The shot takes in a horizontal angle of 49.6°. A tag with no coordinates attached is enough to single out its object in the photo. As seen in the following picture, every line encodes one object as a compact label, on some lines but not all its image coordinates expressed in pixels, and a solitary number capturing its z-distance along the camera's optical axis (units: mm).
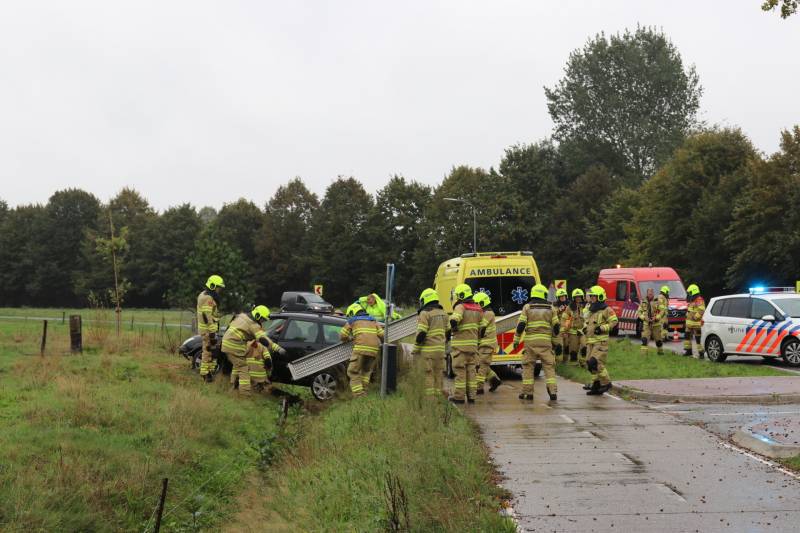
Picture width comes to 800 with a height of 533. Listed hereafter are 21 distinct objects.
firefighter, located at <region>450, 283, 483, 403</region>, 13473
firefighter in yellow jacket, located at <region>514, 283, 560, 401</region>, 13969
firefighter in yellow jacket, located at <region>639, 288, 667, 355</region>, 22312
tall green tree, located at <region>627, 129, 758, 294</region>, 43812
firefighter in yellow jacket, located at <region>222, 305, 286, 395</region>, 14680
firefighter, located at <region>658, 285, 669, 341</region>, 22934
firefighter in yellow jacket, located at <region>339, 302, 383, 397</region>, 13828
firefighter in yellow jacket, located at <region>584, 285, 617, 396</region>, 14320
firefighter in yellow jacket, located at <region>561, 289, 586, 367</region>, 20547
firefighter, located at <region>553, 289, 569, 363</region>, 20531
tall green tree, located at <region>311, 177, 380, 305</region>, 70688
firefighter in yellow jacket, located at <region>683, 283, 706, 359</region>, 21681
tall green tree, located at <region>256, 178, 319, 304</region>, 75875
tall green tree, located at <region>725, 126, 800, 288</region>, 36625
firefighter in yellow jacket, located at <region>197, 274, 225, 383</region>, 15547
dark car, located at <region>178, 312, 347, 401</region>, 15438
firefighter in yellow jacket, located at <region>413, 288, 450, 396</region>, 13102
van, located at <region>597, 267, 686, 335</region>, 29109
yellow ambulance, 17625
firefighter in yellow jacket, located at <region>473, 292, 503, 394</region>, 14484
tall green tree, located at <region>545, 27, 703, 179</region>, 67375
